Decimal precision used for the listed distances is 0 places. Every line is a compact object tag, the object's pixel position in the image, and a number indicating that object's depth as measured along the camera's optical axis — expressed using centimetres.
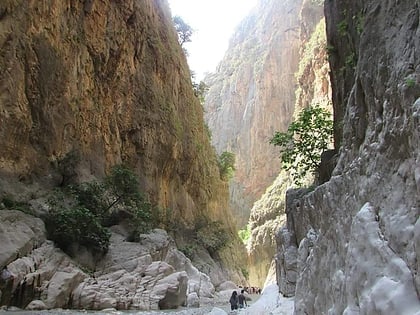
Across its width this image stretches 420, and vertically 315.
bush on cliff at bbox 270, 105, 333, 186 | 1877
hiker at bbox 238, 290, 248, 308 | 2192
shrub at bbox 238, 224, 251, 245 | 7038
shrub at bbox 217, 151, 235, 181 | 5528
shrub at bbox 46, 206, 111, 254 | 2164
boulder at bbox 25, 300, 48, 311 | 1595
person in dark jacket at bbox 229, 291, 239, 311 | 2114
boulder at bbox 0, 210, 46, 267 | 1661
